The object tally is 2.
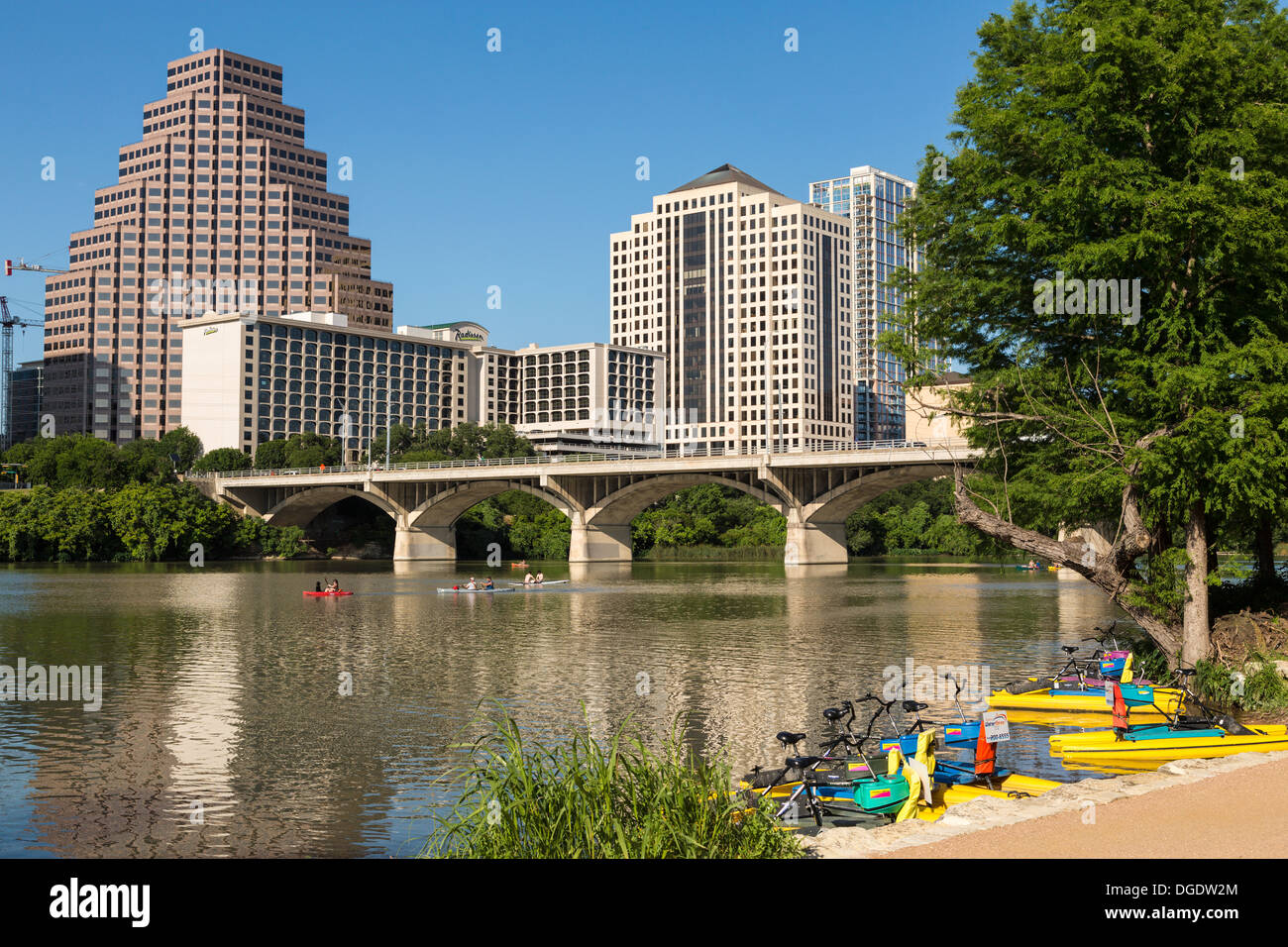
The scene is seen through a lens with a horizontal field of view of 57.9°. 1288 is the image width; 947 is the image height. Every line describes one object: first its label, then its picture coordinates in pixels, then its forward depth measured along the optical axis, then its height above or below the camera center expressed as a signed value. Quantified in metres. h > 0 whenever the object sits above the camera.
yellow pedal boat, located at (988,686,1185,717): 20.81 -3.62
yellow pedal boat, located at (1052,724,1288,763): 17.11 -3.46
